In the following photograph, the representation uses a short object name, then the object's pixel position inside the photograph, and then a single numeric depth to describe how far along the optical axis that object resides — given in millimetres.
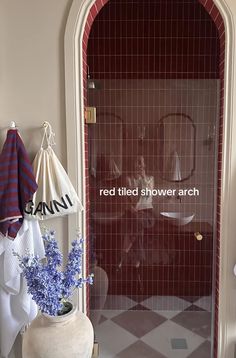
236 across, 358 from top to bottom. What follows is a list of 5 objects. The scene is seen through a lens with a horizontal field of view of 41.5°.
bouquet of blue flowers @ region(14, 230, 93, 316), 1130
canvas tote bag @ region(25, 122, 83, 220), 1525
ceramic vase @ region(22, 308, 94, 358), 1117
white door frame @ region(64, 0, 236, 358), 1567
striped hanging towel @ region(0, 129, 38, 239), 1460
